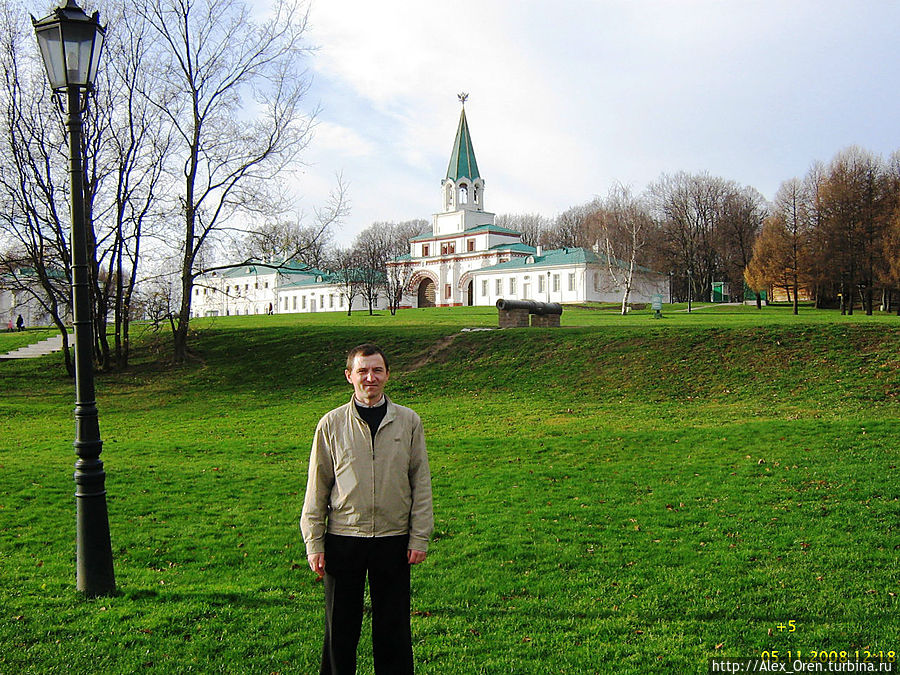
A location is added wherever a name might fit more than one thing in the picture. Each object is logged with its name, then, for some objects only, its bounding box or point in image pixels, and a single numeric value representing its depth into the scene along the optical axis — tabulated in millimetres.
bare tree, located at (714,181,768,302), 75375
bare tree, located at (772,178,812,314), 49188
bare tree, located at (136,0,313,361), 27156
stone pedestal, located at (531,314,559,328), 28219
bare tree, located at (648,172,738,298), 76000
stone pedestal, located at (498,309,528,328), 27438
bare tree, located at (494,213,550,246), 110188
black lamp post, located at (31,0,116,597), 6098
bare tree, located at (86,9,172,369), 26594
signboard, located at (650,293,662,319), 42931
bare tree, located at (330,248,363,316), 67875
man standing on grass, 4051
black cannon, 26969
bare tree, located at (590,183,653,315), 56906
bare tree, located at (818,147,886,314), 47688
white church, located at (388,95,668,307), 70975
